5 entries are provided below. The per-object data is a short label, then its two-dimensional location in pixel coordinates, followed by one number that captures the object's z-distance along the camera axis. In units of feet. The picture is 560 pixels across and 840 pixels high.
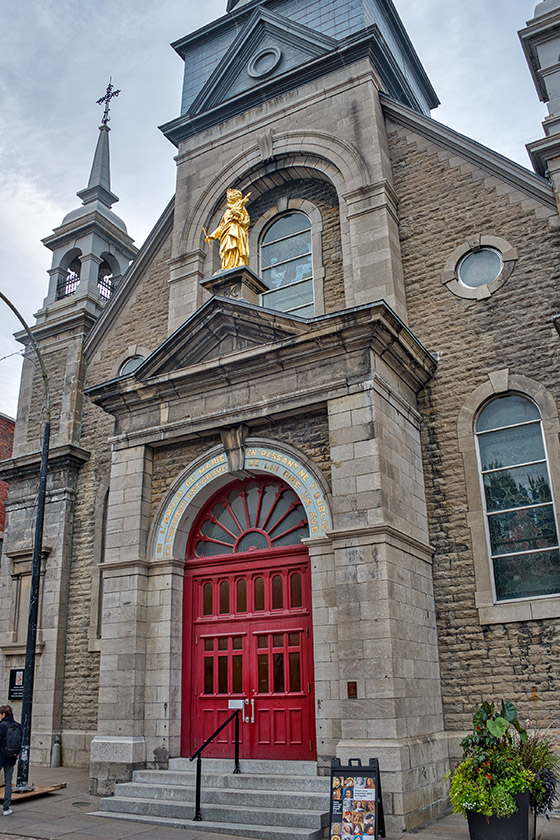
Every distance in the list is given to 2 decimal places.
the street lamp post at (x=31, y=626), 39.27
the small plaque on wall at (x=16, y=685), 54.34
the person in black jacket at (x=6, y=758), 36.19
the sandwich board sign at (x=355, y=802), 27.76
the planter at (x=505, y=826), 26.68
